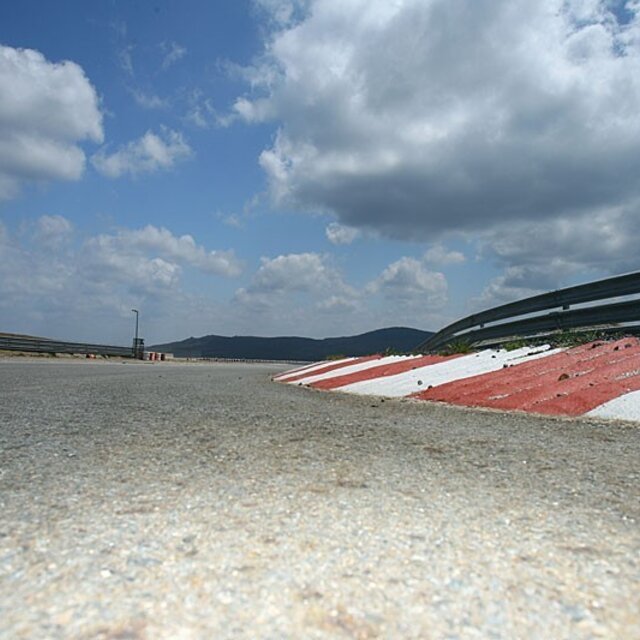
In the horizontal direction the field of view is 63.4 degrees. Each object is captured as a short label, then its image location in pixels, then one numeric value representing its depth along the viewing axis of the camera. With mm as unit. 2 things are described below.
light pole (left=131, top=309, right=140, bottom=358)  42188
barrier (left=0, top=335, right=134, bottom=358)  28875
